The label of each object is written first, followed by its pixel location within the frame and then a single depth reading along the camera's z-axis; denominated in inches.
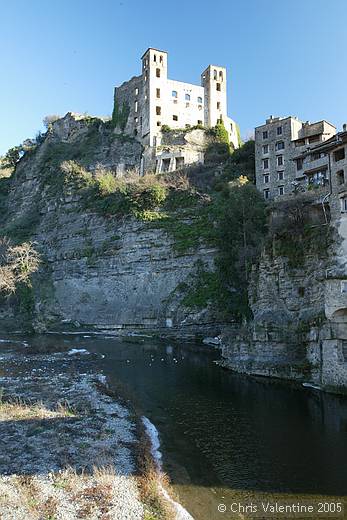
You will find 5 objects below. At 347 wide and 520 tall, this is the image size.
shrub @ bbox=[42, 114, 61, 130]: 3631.9
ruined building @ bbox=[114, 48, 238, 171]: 2652.6
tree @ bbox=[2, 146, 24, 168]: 3543.3
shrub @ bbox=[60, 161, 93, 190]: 2664.9
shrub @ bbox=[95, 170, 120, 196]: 2486.5
